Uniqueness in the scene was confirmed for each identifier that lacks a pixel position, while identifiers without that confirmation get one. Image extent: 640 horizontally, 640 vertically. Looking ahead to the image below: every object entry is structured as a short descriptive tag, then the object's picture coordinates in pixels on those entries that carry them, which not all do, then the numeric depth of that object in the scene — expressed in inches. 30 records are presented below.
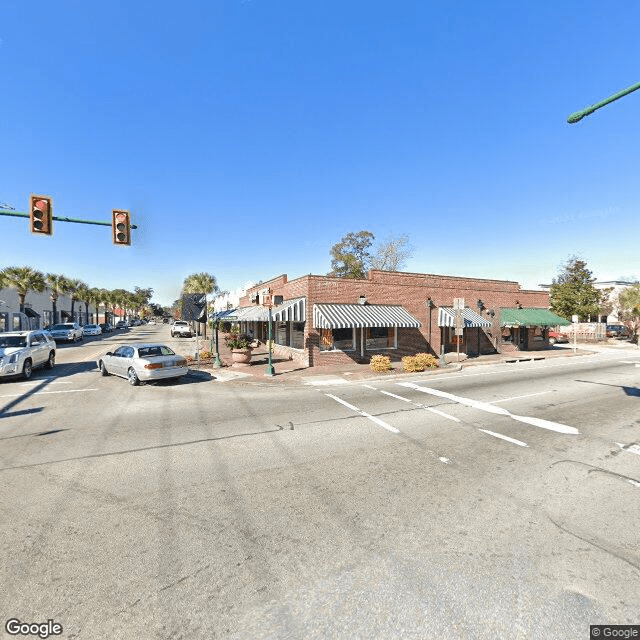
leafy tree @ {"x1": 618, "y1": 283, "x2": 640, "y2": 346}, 1460.3
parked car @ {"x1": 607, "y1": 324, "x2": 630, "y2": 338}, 1677.3
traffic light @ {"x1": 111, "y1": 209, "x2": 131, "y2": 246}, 446.9
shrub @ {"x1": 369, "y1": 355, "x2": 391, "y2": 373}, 660.1
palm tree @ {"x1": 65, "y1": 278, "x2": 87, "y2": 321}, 2055.6
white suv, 540.8
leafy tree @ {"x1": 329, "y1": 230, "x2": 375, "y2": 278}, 2074.3
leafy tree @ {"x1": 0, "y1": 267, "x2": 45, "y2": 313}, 1499.8
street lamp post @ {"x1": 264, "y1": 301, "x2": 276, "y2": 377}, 608.4
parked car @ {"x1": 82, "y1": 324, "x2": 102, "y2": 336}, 1721.2
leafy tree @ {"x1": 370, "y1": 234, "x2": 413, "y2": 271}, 2089.1
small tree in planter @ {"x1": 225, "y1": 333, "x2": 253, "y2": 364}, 717.3
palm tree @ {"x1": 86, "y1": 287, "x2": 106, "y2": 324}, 2741.1
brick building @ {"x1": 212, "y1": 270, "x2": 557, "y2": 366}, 723.4
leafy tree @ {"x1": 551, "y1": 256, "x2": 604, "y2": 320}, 1729.8
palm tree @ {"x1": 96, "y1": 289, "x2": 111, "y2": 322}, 3145.7
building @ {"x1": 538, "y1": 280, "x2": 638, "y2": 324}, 2165.8
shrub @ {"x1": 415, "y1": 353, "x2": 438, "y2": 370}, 682.8
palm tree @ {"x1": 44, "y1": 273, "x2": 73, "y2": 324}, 1937.7
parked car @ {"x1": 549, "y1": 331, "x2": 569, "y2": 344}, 1459.2
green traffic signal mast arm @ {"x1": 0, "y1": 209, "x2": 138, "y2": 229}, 403.9
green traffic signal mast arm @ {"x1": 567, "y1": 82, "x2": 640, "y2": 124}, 244.8
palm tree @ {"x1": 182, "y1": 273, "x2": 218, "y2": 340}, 1811.0
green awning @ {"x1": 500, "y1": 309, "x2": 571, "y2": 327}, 985.5
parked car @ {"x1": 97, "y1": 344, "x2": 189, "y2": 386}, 508.7
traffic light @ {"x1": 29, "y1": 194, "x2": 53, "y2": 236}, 406.3
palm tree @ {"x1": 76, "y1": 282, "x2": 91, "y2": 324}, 2435.5
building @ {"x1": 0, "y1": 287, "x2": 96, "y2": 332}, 1530.5
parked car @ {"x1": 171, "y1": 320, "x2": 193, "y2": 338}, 1639.0
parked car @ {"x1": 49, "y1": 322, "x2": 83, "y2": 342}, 1283.2
